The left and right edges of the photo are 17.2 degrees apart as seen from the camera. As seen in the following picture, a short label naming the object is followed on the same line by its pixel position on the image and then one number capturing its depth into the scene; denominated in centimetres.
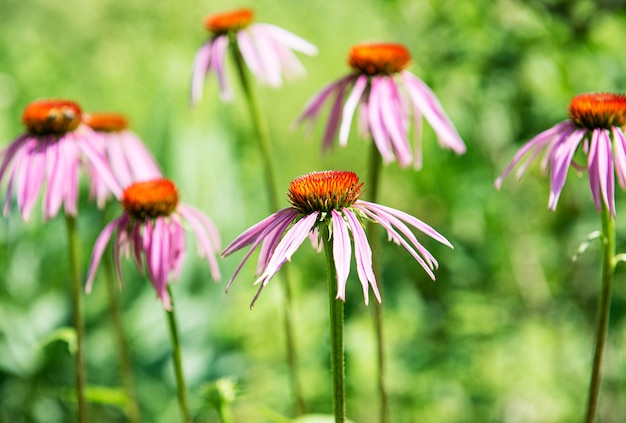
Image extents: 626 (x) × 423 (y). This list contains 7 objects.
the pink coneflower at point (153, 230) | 95
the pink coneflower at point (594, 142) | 91
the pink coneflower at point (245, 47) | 106
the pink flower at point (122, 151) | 107
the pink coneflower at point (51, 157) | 99
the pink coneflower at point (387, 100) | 99
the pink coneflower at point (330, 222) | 85
